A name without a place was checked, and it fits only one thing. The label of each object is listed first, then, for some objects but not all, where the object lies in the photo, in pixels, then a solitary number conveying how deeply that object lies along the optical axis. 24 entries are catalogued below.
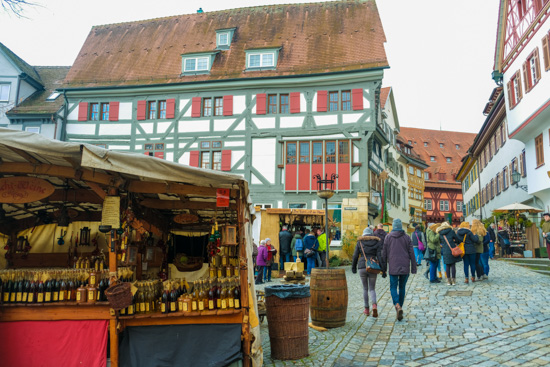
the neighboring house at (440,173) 60.06
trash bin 6.30
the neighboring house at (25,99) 25.66
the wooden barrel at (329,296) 8.05
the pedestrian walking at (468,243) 12.20
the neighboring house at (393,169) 31.08
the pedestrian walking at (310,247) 15.64
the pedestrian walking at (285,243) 17.09
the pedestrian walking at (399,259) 8.55
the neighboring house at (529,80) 17.17
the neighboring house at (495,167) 22.45
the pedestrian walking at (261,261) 14.87
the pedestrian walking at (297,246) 16.14
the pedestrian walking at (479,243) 12.45
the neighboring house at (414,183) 42.91
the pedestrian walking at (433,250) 12.69
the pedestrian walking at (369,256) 8.88
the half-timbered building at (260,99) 23.17
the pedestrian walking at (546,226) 13.25
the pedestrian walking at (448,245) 12.18
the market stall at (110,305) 5.48
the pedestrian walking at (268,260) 15.29
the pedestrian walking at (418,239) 16.17
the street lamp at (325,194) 11.26
